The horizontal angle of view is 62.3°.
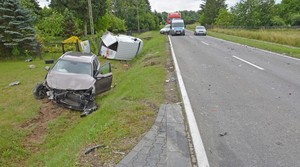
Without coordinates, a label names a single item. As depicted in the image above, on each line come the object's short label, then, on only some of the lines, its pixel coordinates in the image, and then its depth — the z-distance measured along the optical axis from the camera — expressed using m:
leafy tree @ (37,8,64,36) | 33.62
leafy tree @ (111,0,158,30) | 64.06
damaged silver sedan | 8.22
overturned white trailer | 19.55
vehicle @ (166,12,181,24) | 51.82
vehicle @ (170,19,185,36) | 37.00
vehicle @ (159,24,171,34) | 43.50
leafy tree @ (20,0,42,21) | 34.56
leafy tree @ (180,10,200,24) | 137.50
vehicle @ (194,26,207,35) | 38.81
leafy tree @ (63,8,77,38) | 33.03
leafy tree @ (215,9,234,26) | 55.11
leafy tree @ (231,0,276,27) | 46.09
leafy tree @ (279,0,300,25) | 59.94
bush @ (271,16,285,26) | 48.38
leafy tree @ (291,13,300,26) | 52.38
